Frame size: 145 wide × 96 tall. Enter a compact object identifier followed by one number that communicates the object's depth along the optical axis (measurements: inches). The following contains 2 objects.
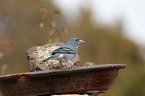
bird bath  235.9
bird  273.0
